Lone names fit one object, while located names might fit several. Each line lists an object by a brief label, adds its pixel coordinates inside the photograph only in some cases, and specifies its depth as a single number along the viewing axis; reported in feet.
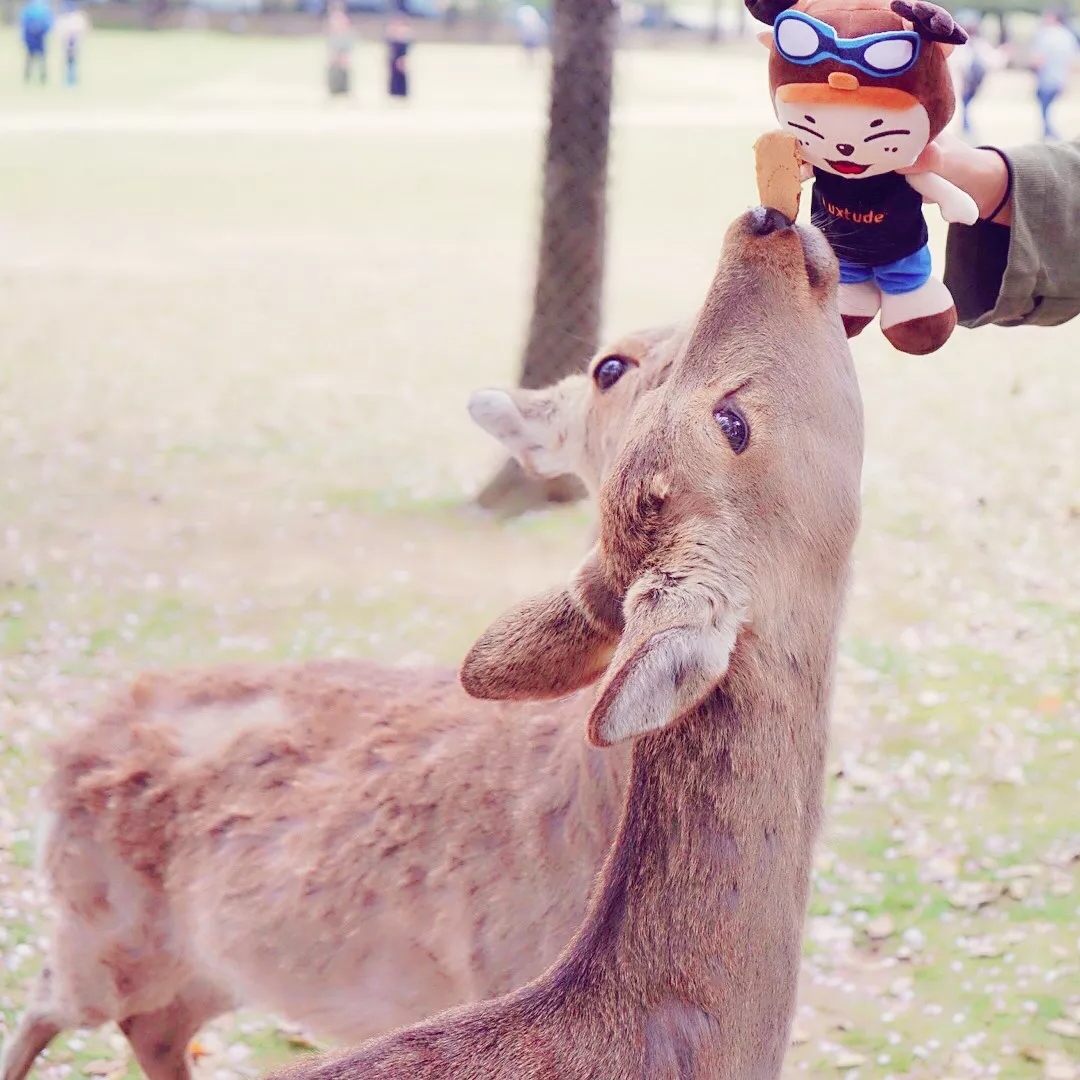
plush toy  7.39
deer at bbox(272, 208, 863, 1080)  6.61
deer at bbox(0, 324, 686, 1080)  10.20
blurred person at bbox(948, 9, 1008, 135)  74.56
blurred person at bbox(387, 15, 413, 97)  107.45
